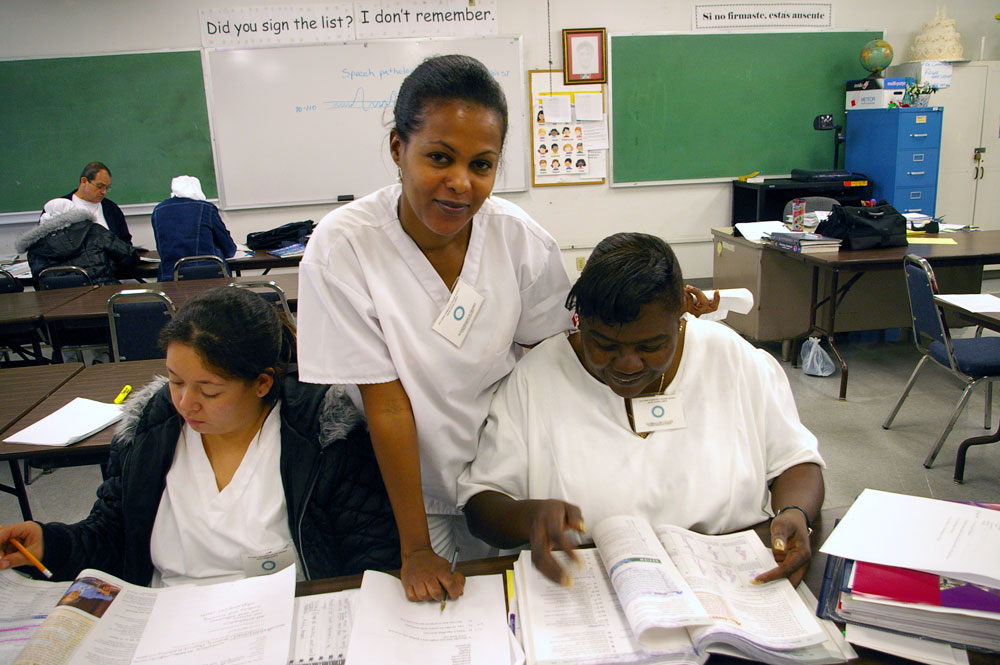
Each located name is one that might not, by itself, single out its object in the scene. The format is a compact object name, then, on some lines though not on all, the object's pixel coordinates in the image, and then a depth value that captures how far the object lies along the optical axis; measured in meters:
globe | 5.35
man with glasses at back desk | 4.56
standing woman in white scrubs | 1.03
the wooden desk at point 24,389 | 1.94
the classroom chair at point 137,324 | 2.76
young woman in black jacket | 1.16
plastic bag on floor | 3.90
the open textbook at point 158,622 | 0.85
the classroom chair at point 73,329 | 3.77
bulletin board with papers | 5.36
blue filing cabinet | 5.15
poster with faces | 5.43
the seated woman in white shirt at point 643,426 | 1.08
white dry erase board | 5.09
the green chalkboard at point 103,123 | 4.96
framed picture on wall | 5.26
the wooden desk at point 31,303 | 3.05
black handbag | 3.62
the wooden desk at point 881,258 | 3.38
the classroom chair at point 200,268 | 3.88
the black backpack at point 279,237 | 4.69
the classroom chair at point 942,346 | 2.64
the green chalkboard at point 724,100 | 5.40
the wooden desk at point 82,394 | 1.67
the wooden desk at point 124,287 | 3.08
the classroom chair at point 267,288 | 2.87
